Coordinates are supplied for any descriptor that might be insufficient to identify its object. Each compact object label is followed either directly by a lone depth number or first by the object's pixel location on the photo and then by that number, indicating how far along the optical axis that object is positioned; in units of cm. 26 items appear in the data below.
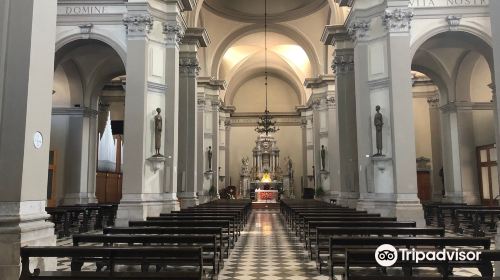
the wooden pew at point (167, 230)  660
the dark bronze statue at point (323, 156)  2482
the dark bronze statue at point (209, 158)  2517
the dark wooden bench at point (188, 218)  902
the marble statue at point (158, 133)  1279
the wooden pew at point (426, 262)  421
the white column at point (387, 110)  1194
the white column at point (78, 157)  1714
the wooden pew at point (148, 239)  536
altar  2930
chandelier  2545
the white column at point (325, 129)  2256
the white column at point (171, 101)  1348
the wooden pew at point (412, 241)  493
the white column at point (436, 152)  2156
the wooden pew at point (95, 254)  423
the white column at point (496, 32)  565
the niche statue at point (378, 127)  1243
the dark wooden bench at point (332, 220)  789
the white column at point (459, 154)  1705
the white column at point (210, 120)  2414
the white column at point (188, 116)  1652
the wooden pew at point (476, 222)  1099
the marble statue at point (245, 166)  3556
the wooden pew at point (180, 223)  788
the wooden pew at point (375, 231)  656
